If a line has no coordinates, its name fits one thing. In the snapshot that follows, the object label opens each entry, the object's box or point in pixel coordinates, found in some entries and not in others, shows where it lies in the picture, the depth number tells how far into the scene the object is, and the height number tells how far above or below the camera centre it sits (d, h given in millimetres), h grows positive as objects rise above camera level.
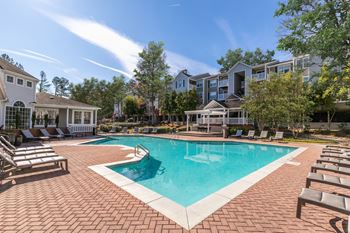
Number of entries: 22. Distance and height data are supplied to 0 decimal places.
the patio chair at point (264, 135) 19469 -1399
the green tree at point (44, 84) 65000 +12417
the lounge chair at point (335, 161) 6117 -1346
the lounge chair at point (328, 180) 4184 -1369
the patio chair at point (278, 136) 17969 -1375
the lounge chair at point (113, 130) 26481 -1613
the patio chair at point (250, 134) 19875 -1412
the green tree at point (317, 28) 9461 +5750
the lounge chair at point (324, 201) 2991 -1356
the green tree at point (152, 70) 36781 +10304
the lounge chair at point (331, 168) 5148 -1350
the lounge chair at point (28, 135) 15414 -1530
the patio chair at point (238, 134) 21500 -1489
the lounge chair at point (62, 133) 18819 -1565
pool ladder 9820 -1707
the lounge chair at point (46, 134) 17359 -1566
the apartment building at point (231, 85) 27539 +7196
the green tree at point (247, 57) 47169 +17215
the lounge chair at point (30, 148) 7578 -1318
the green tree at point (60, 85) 69125 +12505
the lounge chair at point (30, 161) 5512 -1467
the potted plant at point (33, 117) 18219 -17
